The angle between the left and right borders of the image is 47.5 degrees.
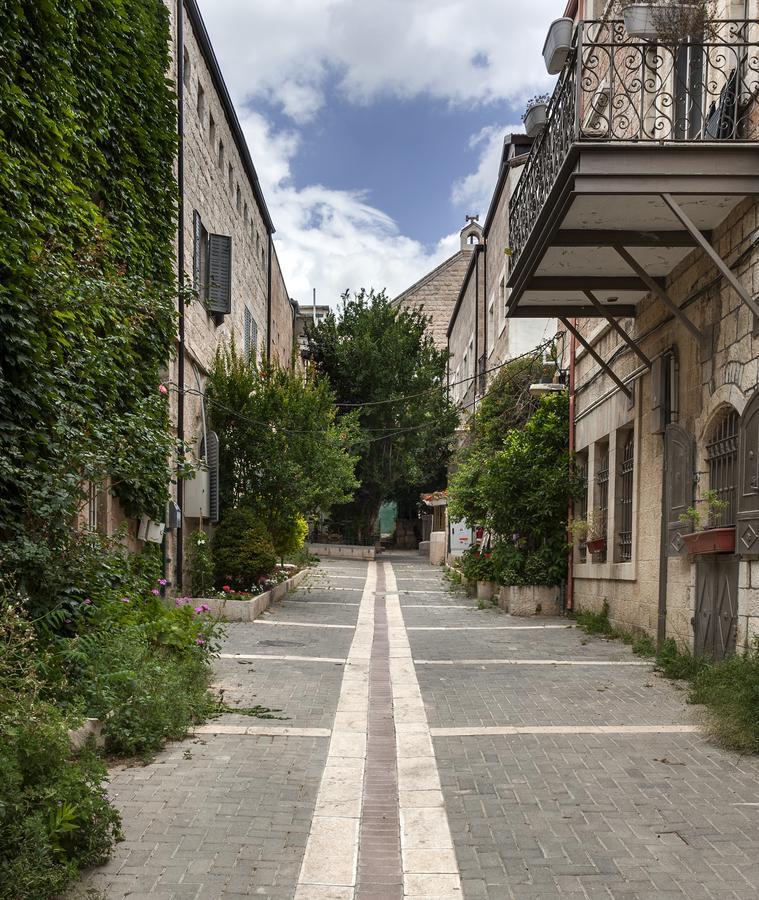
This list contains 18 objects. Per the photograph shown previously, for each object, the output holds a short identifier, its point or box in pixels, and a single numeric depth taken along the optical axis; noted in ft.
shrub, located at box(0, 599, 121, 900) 10.44
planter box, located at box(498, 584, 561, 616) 47.96
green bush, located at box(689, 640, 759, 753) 18.34
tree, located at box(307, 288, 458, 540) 107.65
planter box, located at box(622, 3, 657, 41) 24.66
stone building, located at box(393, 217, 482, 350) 147.55
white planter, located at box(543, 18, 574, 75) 28.37
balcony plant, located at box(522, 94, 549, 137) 33.50
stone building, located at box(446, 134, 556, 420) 68.03
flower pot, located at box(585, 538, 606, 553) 41.70
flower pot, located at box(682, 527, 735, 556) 25.00
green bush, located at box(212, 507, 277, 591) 46.42
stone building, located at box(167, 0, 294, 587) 43.98
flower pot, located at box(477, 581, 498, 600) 56.13
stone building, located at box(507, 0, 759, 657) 23.76
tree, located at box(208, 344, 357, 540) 50.14
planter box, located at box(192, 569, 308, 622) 42.04
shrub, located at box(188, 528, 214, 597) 44.68
